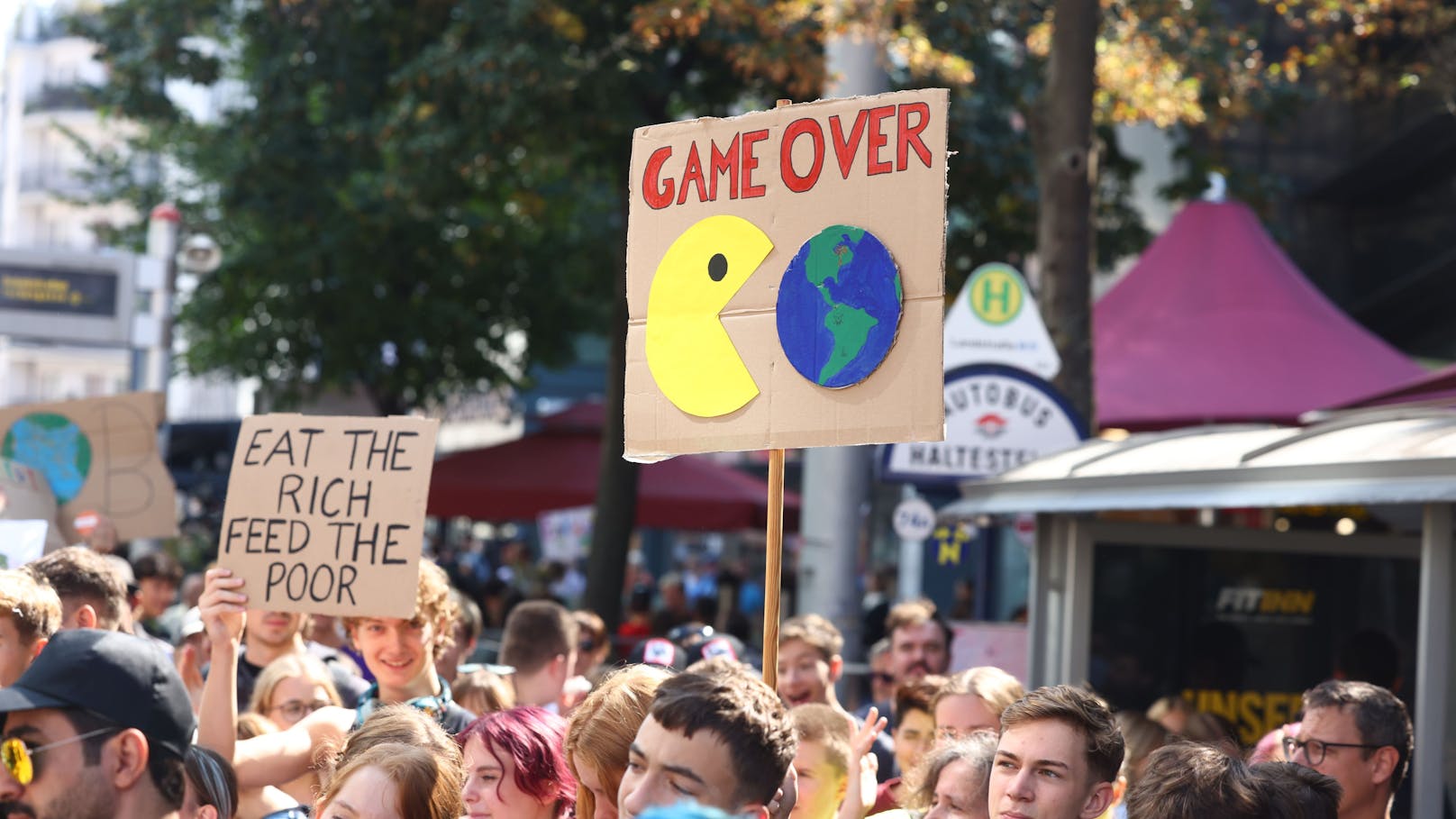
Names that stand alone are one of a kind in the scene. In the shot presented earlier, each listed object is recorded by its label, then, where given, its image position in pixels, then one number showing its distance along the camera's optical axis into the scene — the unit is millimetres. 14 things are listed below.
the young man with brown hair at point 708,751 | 6883
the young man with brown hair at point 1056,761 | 8797
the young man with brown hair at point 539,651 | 14625
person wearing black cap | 6707
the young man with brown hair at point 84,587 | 11648
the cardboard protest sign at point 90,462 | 17484
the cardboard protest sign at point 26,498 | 15781
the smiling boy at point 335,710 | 9984
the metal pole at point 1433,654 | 12703
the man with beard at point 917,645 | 16984
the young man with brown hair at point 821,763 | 10875
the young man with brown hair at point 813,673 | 14852
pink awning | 26609
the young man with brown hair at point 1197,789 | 7855
